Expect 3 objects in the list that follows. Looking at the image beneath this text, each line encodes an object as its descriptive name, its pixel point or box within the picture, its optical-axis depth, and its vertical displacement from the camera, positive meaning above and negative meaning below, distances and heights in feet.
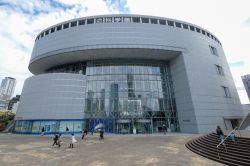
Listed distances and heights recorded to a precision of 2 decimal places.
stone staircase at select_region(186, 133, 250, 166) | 31.71 -7.08
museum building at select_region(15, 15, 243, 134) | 97.91 +33.46
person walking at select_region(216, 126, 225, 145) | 40.55 -2.67
